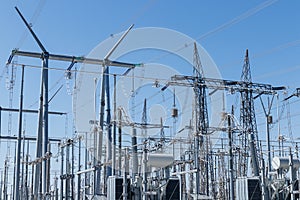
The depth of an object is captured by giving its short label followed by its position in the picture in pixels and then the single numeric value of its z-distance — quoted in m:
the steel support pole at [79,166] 22.34
